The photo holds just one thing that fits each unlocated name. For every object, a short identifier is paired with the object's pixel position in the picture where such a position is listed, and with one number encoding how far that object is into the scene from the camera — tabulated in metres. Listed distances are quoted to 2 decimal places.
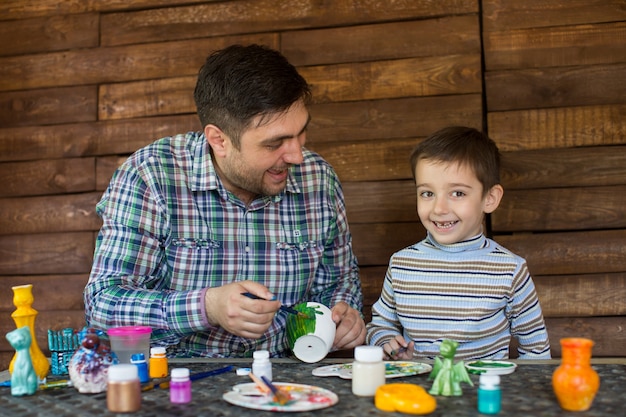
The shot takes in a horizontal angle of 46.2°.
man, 1.99
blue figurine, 1.31
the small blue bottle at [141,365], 1.38
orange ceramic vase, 1.12
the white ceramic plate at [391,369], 1.41
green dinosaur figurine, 1.24
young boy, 1.91
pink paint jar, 1.23
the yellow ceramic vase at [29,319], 1.40
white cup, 1.66
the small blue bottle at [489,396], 1.11
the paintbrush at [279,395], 1.18
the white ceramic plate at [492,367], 1.39
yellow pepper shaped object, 1.11
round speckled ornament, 1.31
